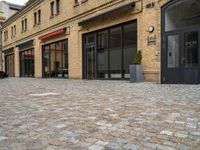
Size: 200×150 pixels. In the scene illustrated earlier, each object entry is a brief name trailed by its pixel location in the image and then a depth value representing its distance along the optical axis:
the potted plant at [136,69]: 7.73
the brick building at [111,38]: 6.87
